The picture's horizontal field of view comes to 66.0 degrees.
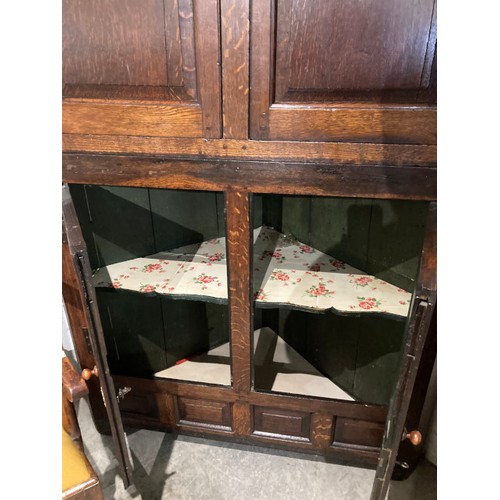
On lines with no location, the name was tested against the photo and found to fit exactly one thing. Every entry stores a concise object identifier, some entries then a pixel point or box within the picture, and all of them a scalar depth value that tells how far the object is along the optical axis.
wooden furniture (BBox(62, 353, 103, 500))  0.94
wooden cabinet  0.93
